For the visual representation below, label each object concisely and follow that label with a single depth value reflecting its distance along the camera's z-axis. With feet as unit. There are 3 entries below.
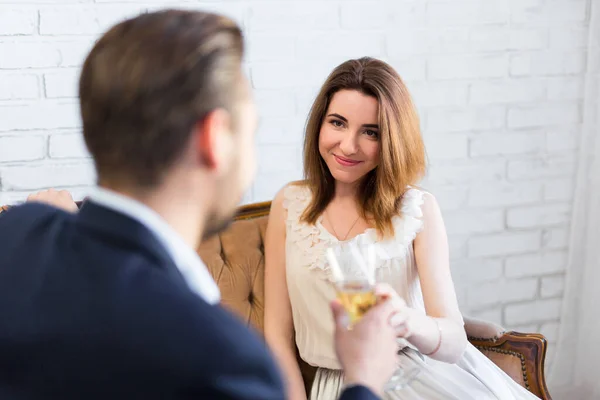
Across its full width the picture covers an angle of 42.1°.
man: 2.54
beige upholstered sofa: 6.89
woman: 6.31
